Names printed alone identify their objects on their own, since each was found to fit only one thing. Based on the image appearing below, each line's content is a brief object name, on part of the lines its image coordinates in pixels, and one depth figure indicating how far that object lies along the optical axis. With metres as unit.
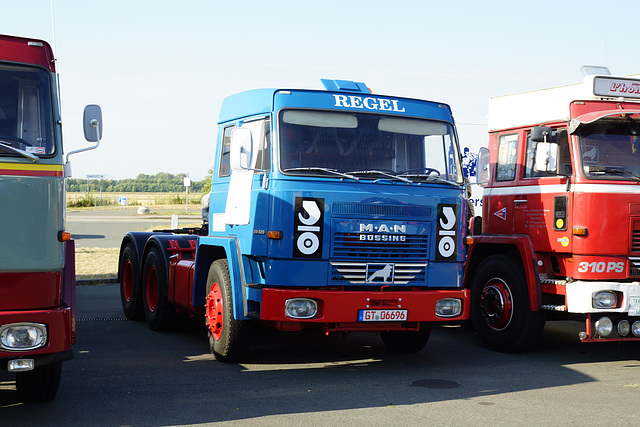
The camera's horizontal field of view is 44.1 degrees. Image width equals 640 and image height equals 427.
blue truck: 7.52
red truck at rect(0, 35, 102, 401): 5.57
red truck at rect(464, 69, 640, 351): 8.45
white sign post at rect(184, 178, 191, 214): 49.73
